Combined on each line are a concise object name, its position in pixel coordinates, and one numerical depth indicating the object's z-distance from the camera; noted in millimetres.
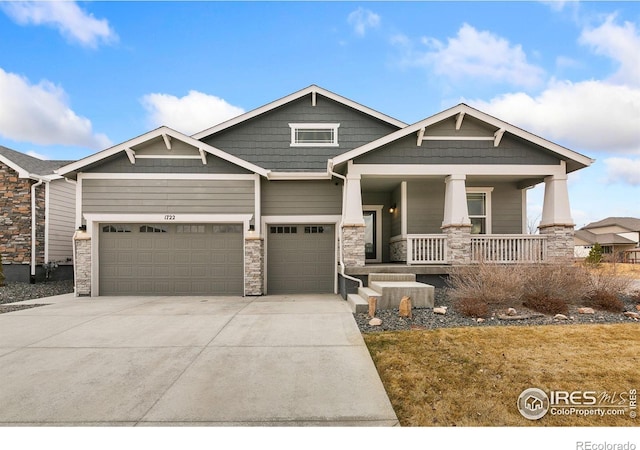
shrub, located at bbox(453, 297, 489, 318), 6722
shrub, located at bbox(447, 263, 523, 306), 7164
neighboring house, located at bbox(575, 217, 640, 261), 36750
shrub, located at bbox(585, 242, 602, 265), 17381
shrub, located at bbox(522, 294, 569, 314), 6840
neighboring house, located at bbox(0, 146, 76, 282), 13469
